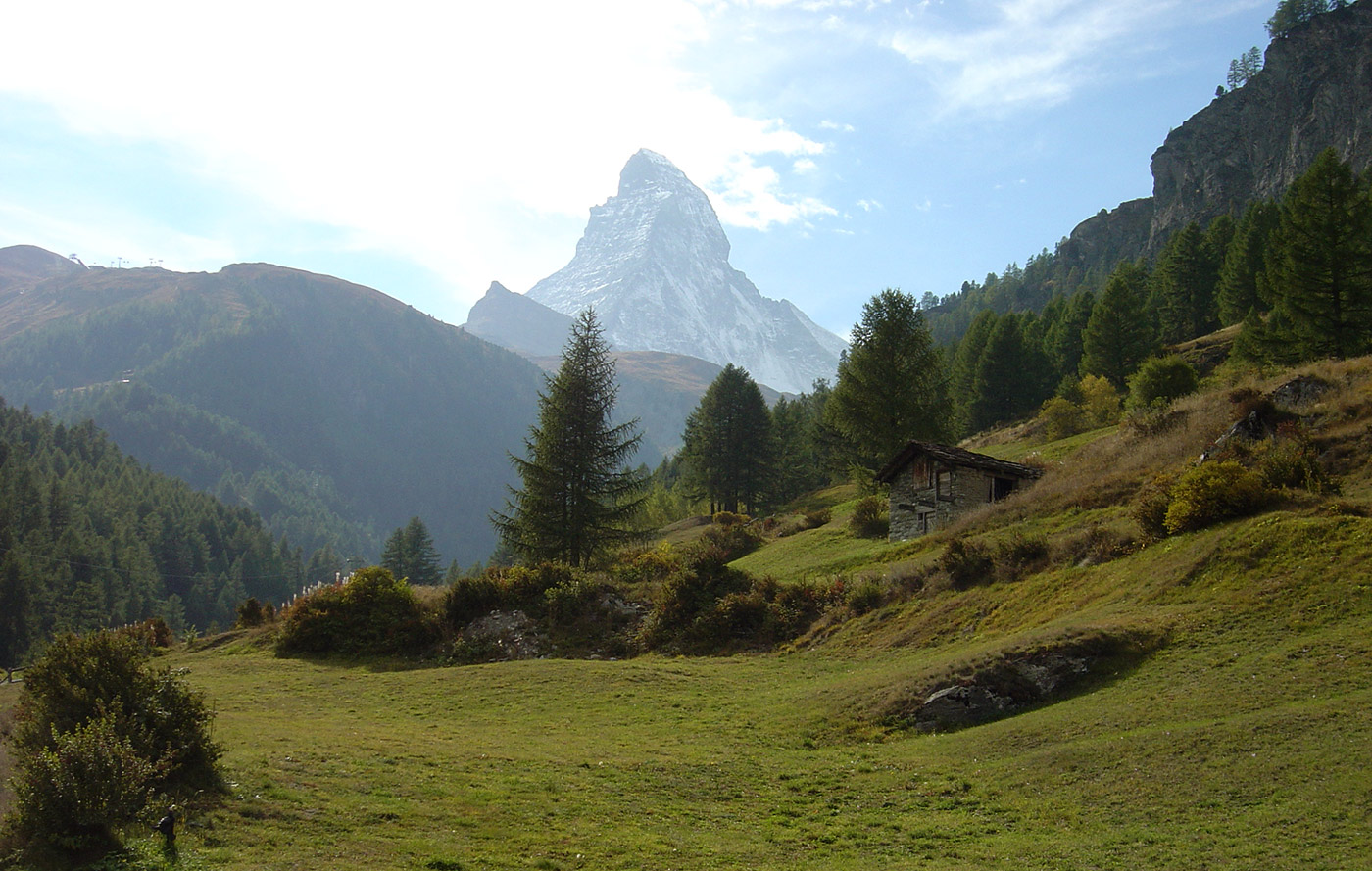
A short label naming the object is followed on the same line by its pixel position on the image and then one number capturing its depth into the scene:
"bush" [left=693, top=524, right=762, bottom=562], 45.31
